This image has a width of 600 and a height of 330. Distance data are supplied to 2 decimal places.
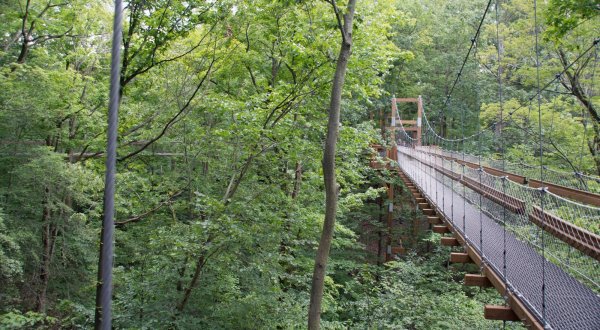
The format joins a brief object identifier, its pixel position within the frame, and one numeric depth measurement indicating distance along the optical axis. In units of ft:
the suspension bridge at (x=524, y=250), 9.56
